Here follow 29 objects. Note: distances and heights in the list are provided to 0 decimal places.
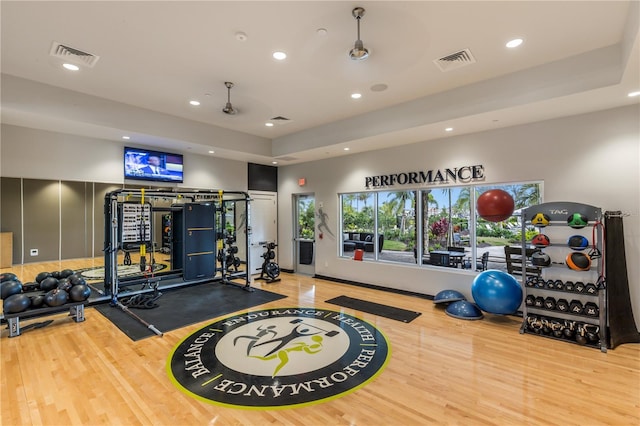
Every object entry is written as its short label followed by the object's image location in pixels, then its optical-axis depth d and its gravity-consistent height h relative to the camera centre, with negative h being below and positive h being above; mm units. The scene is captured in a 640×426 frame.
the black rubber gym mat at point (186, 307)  4553 -1611
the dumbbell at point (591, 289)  4016 -1062
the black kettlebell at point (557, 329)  4121 -1630
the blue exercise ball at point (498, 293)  4605 -1256
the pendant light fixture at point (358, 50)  2816 +1525
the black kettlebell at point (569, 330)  4035 -1606
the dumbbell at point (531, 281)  4462 -1054
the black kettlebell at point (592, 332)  3918 -1602
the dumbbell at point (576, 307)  4086 -1330
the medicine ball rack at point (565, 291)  3941 -1123
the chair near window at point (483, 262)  5594 -943
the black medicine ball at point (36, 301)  4391 -1191
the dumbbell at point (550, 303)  4296 -1333
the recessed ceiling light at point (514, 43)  3393 +1910
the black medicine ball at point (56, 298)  4477 -1167
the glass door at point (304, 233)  8406 -522
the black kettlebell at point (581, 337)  3918 -1661
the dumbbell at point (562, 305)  4177 -1330
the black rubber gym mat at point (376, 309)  5008 -1699
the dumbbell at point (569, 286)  4184 -1056
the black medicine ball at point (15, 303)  4129 -1149
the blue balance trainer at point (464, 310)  4895 -1628
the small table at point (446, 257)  5795 -895
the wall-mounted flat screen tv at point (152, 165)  6145 +1112
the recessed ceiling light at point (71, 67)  3895 +1983
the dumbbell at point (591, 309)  3982 -1329
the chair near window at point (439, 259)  5979 -943
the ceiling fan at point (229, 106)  4267 +1544
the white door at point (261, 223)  8344 -225
